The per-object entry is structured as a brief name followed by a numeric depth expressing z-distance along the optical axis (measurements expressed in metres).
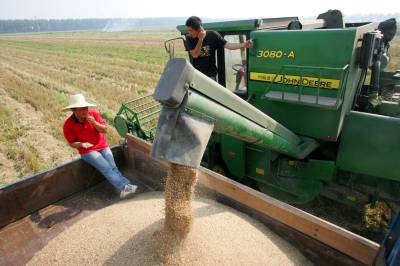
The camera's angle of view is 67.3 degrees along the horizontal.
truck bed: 2.39
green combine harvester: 1.99
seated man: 3.75
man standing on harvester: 3.48
